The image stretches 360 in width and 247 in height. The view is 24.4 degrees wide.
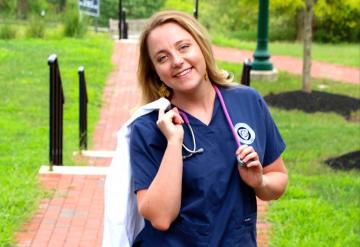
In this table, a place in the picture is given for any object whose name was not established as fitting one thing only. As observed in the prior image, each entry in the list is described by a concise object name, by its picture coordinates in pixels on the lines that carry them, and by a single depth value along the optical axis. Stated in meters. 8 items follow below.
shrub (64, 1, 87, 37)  21.11
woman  2.40
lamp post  15.96
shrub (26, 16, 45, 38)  20.62
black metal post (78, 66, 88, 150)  9.27
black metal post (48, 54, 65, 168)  7.32
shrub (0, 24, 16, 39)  20.39
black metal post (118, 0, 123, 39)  22.53
